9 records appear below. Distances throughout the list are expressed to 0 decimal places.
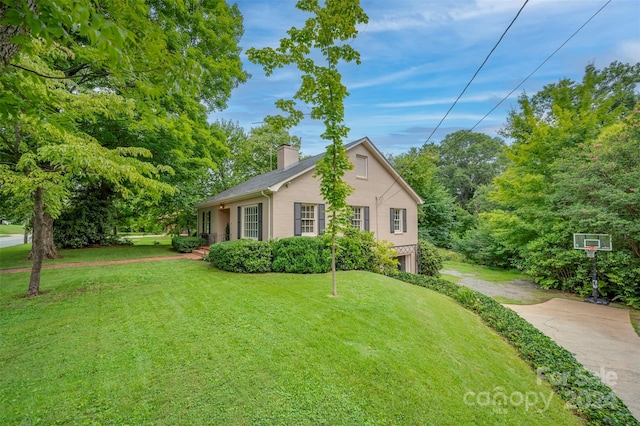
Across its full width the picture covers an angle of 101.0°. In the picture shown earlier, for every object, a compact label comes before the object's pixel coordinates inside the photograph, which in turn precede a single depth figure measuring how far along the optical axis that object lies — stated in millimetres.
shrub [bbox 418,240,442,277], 13578
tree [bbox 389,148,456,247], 22188
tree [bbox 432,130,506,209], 34531
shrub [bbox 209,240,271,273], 8609
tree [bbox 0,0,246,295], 1752
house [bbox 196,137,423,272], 10272
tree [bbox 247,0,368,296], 5582
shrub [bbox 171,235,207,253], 14438
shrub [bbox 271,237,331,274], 8758
